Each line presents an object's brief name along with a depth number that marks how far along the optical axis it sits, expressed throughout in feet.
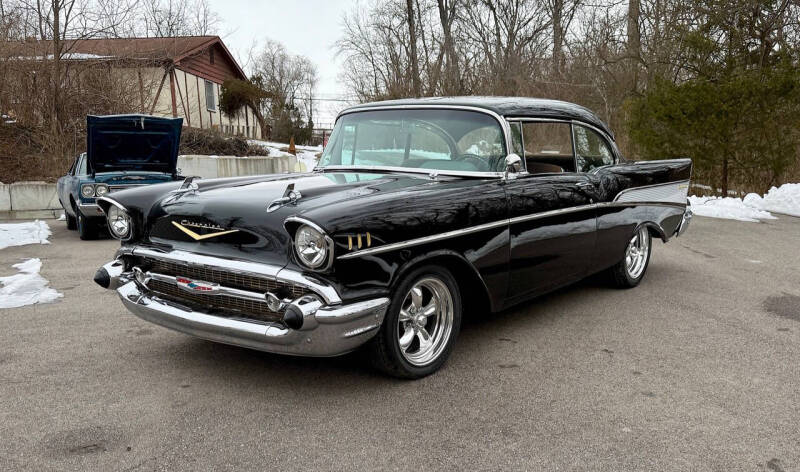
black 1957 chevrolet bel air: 9.62
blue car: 27.48
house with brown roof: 48.34
